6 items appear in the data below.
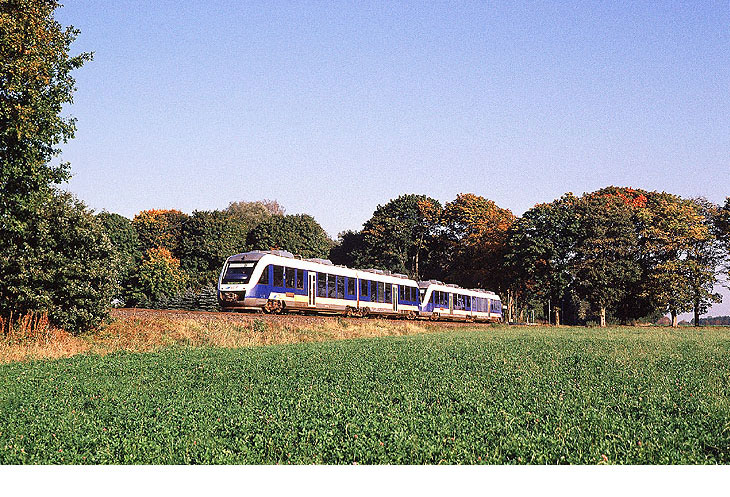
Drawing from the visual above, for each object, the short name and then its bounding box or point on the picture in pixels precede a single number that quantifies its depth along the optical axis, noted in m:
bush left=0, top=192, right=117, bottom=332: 21.81
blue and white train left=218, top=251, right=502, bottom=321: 32.31
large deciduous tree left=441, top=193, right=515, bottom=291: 68.38
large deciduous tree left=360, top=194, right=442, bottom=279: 76.81
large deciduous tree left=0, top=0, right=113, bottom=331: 19.22
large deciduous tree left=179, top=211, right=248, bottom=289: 73.31
